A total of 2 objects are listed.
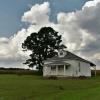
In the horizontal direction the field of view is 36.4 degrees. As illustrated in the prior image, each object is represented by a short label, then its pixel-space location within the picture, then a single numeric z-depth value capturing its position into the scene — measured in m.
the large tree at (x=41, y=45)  43.96
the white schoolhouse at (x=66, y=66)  34.32
